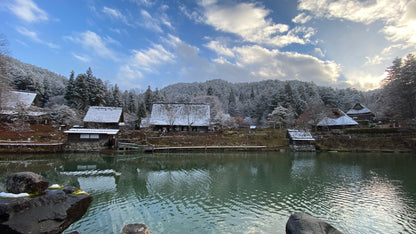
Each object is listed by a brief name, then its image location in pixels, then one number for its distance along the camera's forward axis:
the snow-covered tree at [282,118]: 47.11
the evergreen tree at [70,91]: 45.97
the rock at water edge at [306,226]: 5.26
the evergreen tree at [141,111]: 52.97
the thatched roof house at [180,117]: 42.62
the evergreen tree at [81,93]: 45.59
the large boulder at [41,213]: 6.01
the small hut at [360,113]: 47.22
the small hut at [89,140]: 29.41
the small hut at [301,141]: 33.09
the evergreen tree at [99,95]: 48.84
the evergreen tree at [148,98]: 62.27
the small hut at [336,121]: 41.46
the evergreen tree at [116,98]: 55.25
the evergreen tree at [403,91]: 31.85
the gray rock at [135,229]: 4.79
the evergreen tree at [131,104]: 61.66
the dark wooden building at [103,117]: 38.03
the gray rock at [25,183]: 7.23
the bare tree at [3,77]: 19.02
